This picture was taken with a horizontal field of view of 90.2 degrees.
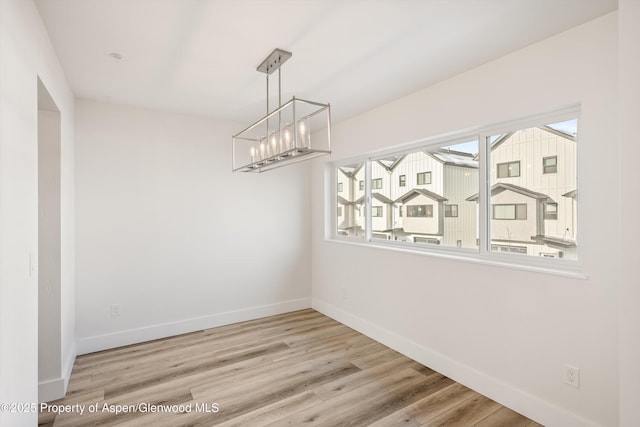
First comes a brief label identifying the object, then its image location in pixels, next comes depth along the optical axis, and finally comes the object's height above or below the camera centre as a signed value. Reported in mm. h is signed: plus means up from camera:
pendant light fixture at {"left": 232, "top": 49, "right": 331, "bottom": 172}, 2020 +494
